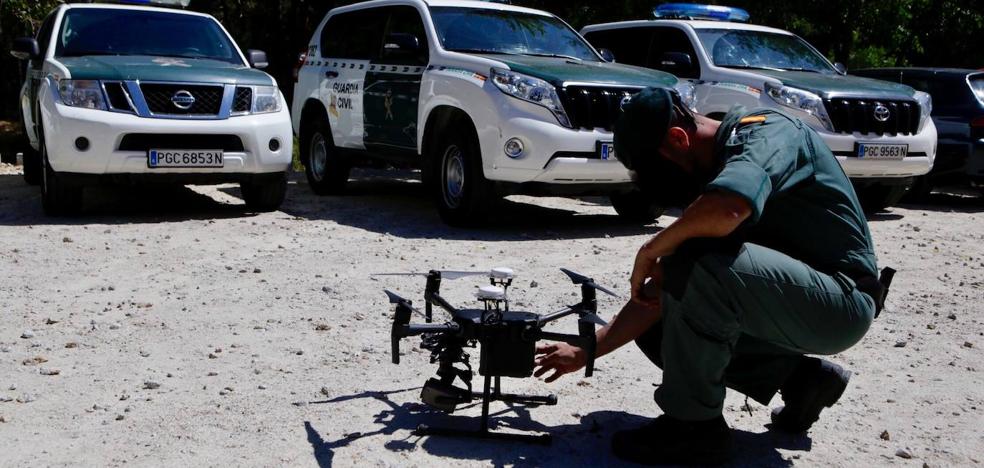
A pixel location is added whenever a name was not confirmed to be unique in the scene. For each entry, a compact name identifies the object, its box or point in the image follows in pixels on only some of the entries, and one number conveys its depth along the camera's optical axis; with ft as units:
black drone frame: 11.73
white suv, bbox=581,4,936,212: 32.68
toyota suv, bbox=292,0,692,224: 26.99
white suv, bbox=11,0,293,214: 27.48
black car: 38.81
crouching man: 10.94
